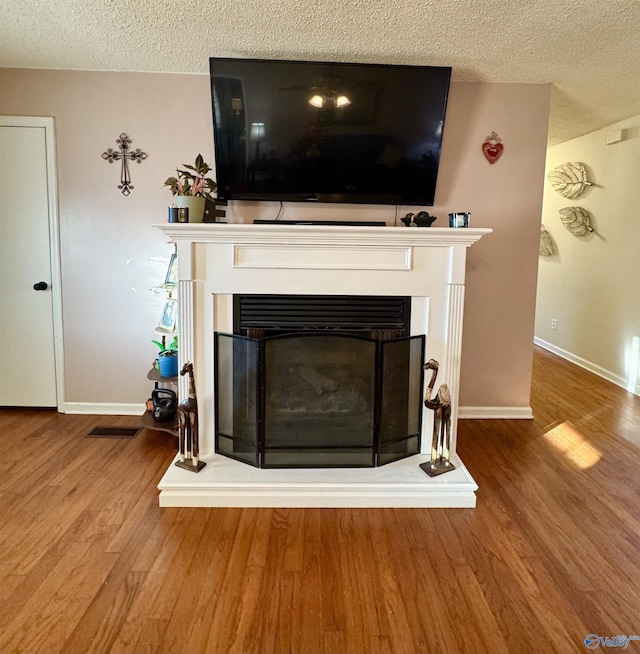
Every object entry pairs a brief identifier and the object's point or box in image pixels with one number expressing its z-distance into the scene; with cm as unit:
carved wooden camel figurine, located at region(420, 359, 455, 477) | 220
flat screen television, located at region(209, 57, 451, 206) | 247
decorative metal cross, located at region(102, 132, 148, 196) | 288
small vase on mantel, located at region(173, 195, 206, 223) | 232
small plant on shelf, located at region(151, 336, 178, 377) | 271
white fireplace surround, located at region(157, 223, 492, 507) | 211
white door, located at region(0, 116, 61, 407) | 290
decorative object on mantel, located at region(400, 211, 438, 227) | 247
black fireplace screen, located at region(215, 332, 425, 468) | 226
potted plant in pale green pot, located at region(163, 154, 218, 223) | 233
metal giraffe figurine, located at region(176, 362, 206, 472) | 222
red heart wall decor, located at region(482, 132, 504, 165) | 290
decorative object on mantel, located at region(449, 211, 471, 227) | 229
